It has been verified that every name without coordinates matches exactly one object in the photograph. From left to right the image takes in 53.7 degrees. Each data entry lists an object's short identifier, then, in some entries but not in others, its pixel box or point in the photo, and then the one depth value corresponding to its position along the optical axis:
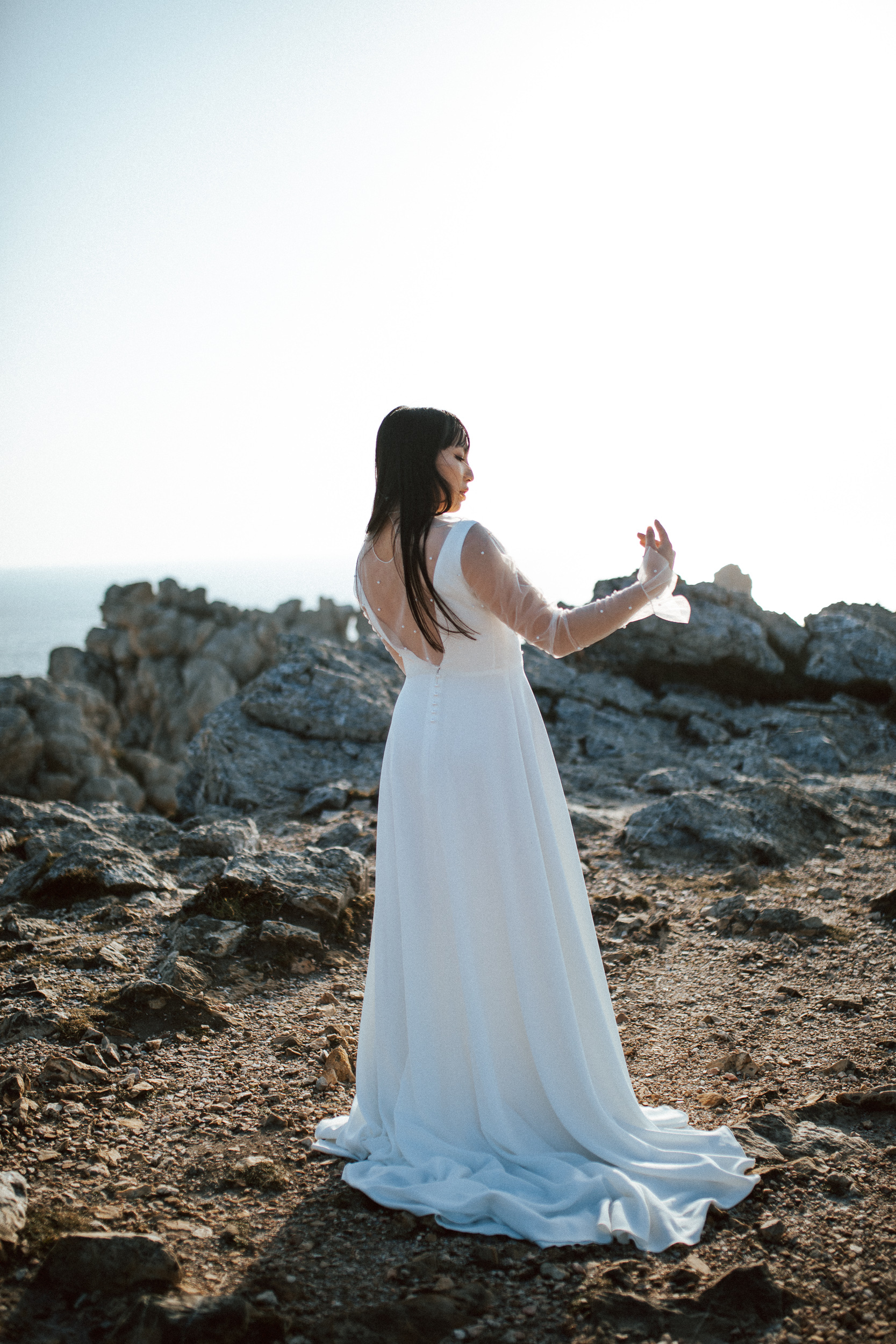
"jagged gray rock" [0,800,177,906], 5.86
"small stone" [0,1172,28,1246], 2.38
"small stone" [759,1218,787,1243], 2.56
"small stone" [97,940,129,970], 4.68
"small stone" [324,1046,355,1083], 3.73
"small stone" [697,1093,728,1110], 3.45
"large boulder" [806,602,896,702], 11.23
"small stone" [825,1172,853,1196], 2.78
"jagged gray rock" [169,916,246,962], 4.76
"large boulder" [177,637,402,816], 8.51
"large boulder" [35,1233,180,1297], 2.26
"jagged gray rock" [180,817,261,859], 6.73
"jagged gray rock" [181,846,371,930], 5.20
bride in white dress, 2.99
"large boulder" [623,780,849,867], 6.87
